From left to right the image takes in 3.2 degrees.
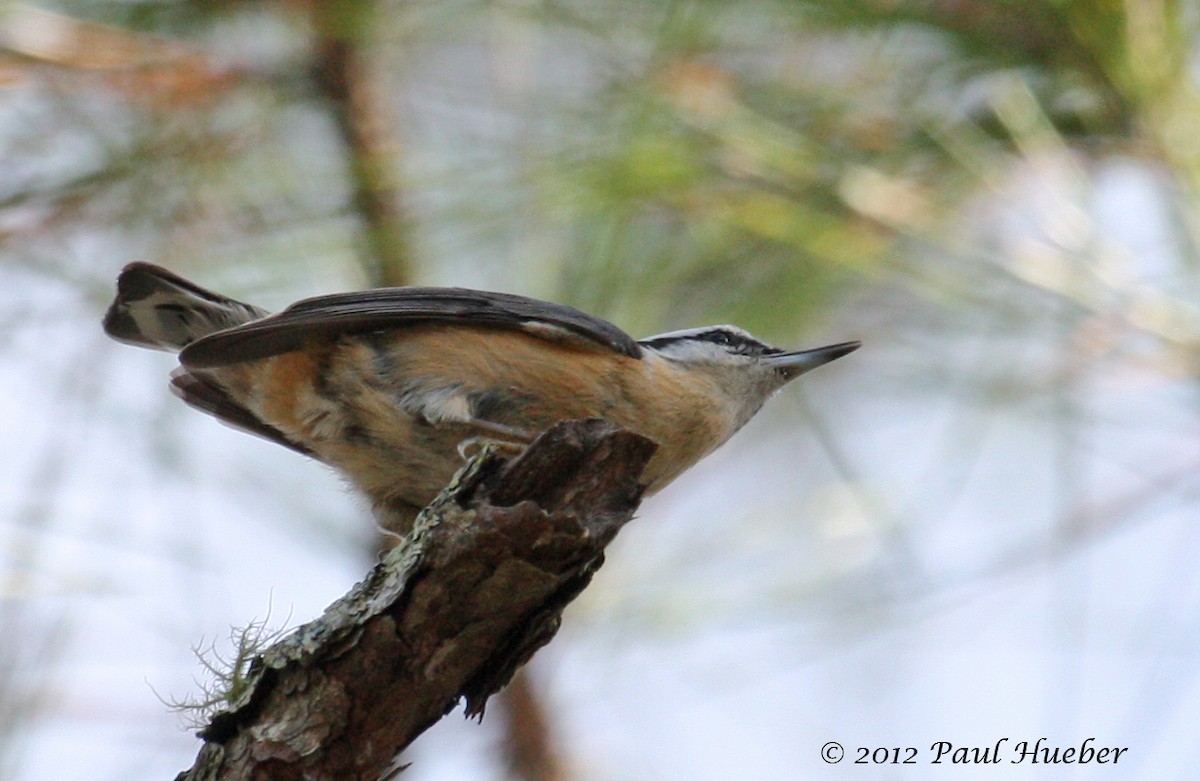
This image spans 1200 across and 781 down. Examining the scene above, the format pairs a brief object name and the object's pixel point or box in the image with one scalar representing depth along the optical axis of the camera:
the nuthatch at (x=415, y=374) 3.11
